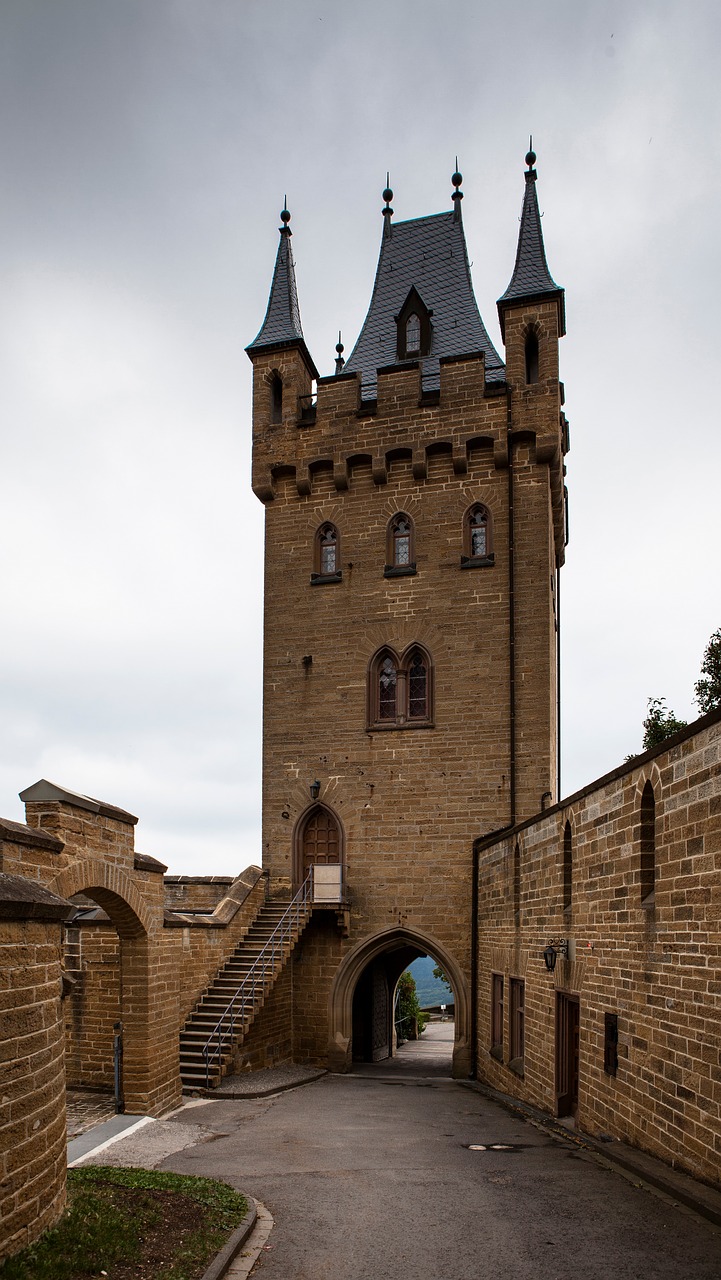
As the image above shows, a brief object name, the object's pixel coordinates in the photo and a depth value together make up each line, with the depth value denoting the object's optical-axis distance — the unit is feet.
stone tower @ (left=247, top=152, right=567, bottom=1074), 66.49
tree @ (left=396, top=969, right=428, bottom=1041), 106.93
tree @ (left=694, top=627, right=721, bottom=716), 80.68
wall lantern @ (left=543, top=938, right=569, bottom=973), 40.59
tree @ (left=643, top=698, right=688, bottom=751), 87.71
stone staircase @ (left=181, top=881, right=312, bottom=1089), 51.34
